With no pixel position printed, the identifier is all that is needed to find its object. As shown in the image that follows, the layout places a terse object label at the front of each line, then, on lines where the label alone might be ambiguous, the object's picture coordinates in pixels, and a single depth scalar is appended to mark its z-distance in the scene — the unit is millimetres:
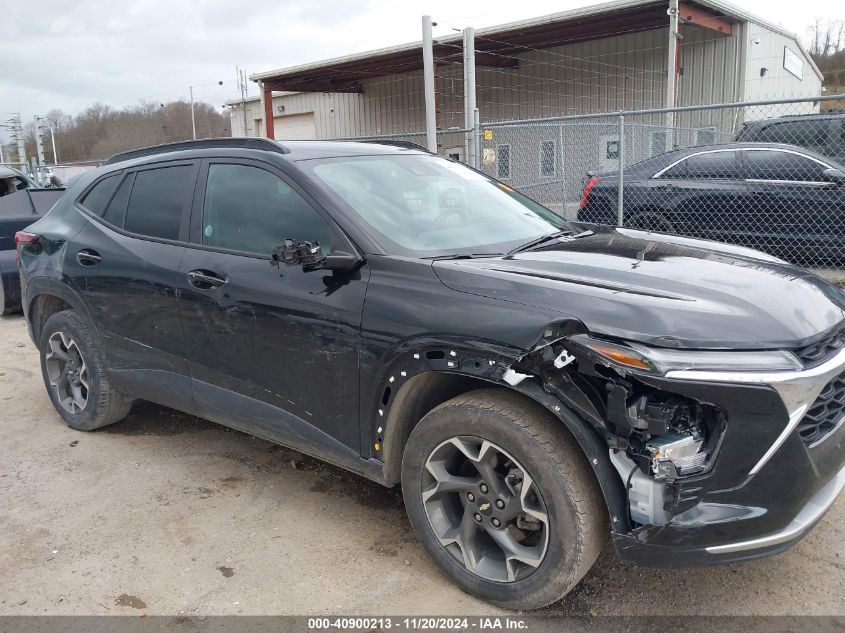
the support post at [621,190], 7956
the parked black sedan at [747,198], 7488
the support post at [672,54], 15336
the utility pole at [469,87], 8615
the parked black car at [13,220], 7918
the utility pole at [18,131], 23931
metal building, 18469
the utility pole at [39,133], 21175
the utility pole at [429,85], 8531
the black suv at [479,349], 2240
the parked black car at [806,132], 8523
